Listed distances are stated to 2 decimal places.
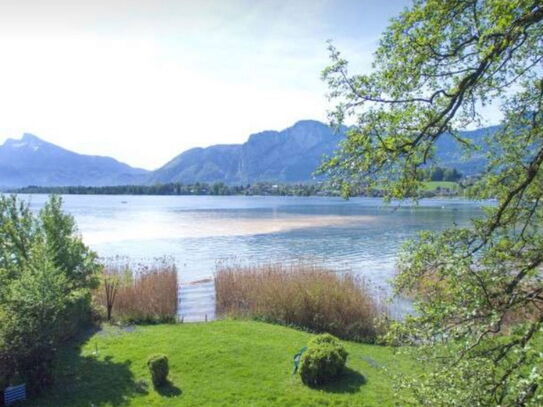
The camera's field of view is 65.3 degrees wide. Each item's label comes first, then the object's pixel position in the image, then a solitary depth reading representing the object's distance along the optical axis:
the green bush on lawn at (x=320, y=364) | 10.77
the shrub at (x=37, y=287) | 9.84
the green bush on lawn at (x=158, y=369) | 10.62
